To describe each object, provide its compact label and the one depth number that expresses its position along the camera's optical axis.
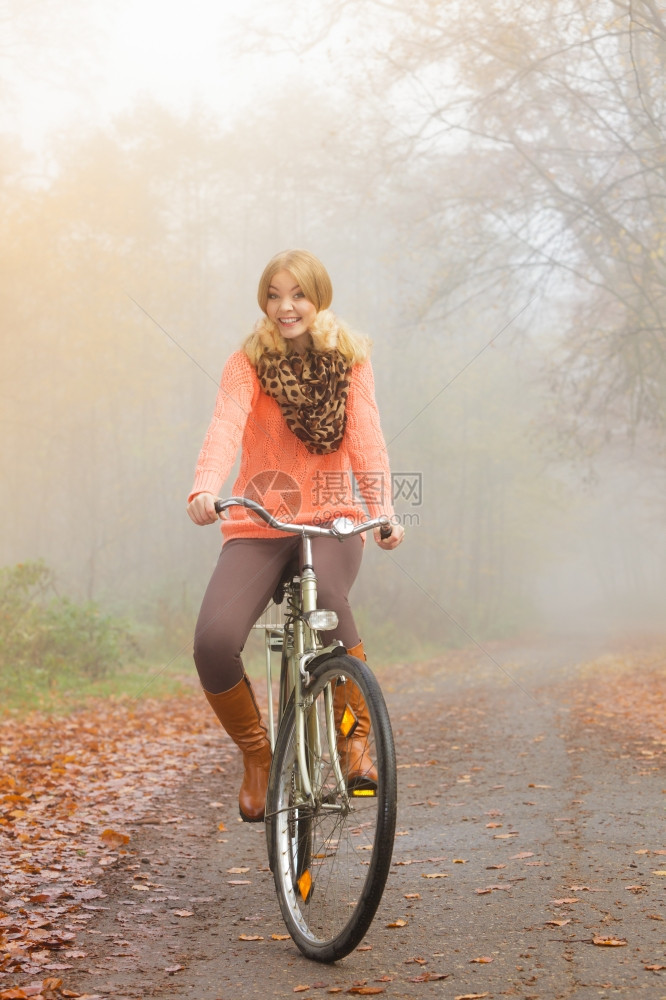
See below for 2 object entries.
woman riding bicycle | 7.37
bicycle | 5.86
